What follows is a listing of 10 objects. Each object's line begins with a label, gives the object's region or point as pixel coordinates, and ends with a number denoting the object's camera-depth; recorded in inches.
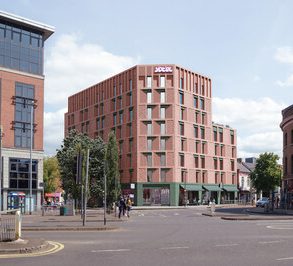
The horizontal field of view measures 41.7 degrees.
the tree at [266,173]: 2774.6
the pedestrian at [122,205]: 1156.5
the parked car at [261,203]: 2171.2
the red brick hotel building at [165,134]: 2555.4
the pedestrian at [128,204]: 1214.4
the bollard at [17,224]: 481.9
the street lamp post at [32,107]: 1749.5
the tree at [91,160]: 1979.8
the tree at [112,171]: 1553.0
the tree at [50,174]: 2787.1
